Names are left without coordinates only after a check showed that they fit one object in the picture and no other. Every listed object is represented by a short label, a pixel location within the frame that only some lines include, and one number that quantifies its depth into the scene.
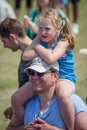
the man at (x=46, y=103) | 8.53
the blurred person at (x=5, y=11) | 21.26
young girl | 8.84
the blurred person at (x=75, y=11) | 23.57
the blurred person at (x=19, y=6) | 23.93
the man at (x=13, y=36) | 10.72
